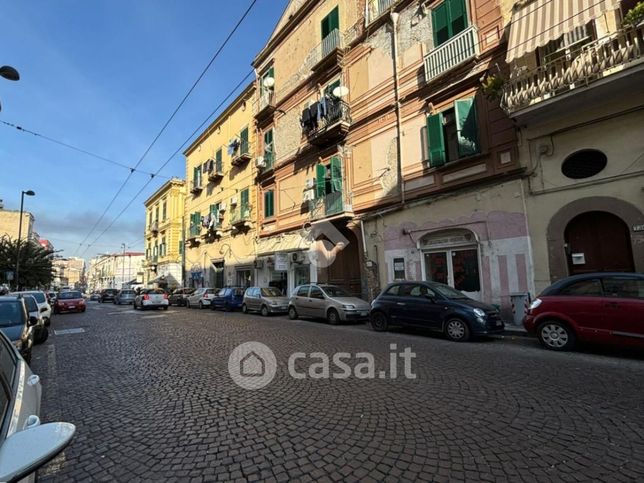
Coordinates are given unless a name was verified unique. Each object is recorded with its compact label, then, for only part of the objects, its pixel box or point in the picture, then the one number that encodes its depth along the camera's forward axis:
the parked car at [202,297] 23.34
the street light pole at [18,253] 27.21
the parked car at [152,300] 22.84
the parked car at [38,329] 9.70
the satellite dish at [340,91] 17.17
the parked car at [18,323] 6.91
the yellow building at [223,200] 25.44
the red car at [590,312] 6.59
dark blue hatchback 8.77
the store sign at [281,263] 19.97
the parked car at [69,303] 21.75
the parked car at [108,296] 42.84
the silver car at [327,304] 12.84
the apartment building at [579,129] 9.00
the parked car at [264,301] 16.84
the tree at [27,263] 31.75
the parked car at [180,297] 27.48
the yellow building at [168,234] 38.72
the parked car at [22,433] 1.57
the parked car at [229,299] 20.59
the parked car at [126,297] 32.94
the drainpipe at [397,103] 14.72
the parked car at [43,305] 13.44
